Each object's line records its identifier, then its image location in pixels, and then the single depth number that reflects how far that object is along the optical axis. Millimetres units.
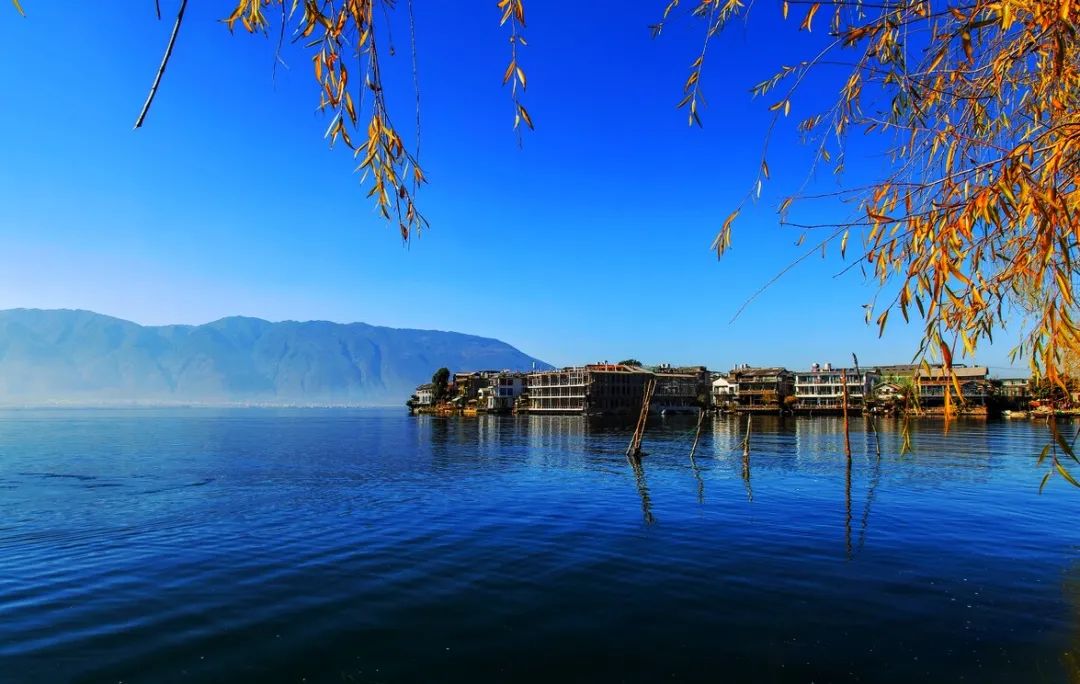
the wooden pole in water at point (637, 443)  50125
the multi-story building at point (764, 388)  147500
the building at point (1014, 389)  125831
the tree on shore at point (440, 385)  190050
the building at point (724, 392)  157738
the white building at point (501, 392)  165000
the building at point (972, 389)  121688
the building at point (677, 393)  158200
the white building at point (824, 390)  138000
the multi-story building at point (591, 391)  147000
